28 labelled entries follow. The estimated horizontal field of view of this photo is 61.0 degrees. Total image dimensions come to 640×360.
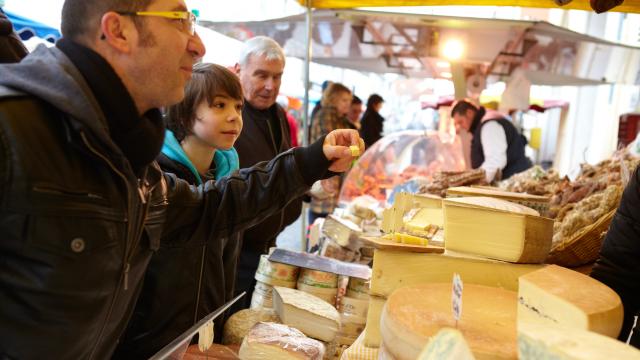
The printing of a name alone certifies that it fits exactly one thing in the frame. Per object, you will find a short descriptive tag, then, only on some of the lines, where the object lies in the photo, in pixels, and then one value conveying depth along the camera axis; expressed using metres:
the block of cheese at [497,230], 1.35
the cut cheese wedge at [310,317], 1.78
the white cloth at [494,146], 5.18
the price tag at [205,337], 1.45
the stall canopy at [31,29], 4.06
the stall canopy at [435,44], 5.38
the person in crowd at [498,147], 5.19
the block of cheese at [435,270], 1.36
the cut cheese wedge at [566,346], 0.59
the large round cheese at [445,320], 0.93
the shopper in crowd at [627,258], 1.57
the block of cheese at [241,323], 1.76
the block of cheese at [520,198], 1.93
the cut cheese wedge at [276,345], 1.49
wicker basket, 1.86
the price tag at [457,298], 0.97
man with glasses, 1.03
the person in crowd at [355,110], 6.82
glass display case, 4.77
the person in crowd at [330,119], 5.57
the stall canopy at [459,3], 2.89
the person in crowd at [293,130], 3.98
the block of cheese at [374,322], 1.47
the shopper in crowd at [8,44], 1.69
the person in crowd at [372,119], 7.40
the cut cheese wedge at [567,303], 0.85
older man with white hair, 2.94
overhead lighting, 5.84
